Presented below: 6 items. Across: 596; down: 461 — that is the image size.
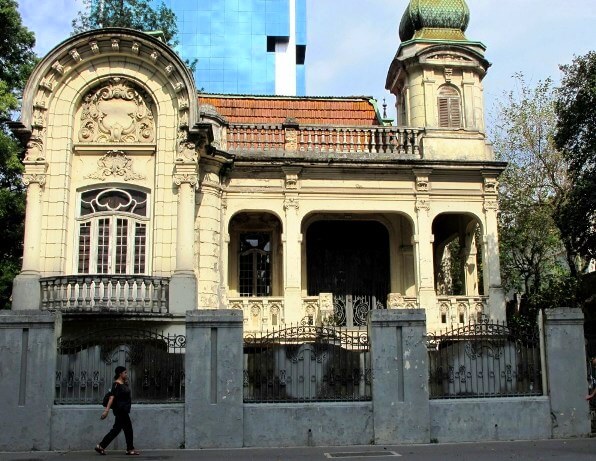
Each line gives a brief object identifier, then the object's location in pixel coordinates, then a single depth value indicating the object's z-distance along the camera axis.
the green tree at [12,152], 22.69
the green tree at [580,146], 20.91
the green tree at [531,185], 26.50
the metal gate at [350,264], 23.11
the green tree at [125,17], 29.44
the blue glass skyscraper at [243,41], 54.62
